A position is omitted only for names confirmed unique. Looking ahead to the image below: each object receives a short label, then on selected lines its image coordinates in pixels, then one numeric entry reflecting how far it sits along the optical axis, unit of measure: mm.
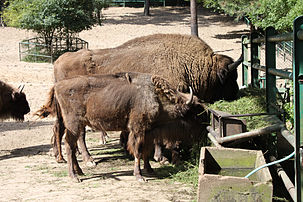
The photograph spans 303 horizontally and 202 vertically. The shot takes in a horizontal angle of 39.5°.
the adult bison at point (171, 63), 8523
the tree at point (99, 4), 31991
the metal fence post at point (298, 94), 3730
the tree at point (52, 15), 28062
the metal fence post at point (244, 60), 9736
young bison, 7043
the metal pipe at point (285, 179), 4059
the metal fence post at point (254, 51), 8188
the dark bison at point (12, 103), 11117
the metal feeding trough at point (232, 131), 5125
